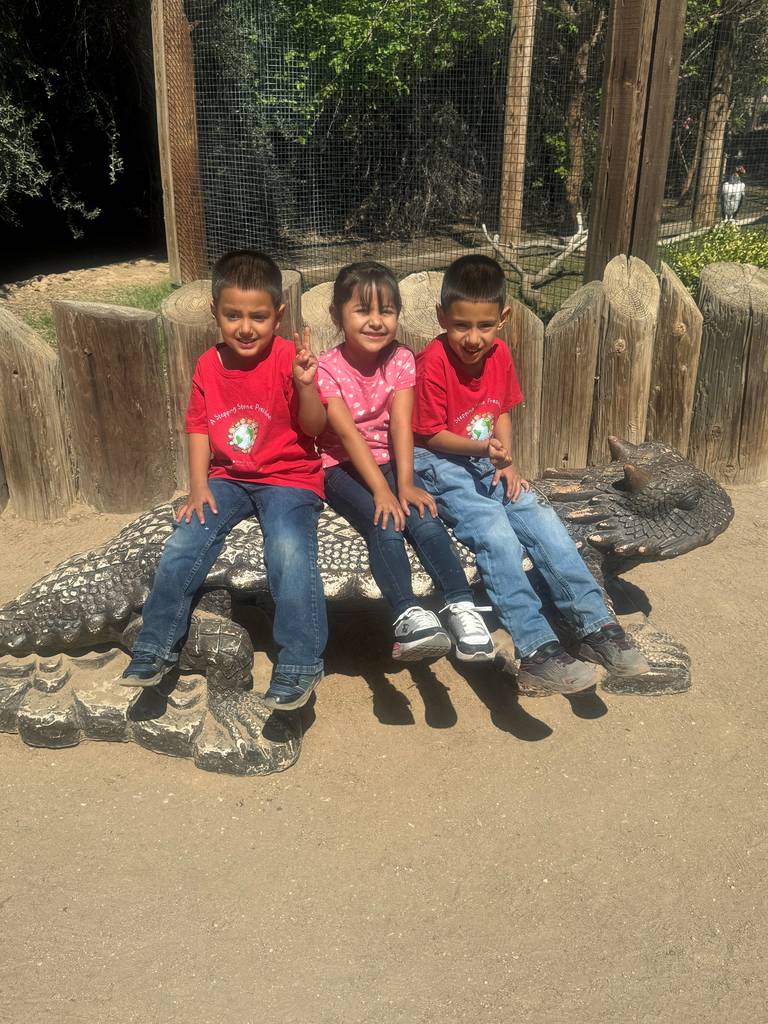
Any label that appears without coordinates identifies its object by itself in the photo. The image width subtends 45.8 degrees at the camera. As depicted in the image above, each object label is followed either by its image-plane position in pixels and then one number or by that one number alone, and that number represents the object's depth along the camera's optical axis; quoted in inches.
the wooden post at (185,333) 169.2
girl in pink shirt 106.9
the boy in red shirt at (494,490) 111.9
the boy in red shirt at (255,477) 107.7
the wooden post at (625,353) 177.3
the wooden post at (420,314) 173.8
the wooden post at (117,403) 165.8
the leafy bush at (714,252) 285.4
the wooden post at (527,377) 175.3
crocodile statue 116.5
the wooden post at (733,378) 179.6
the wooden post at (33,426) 168.2
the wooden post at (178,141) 281.9
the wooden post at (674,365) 178.5
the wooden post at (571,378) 176.7
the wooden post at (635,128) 190.7
